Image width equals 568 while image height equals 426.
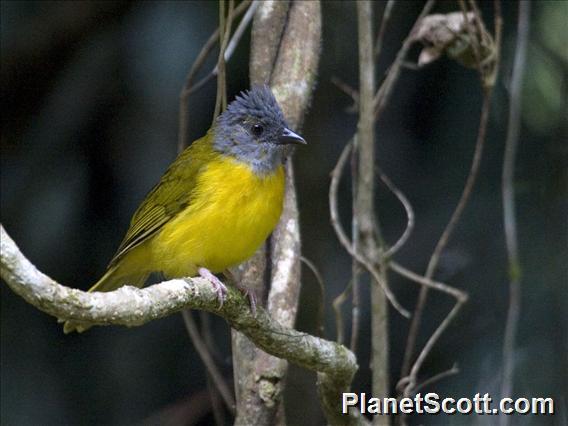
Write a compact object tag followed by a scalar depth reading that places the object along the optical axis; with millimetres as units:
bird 7168
